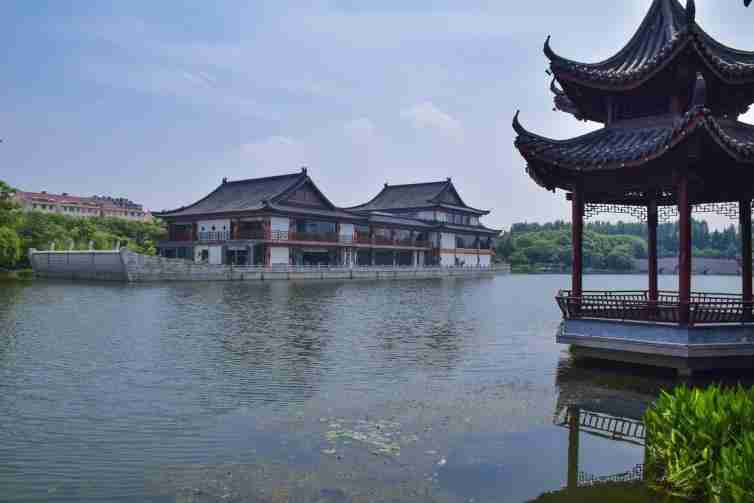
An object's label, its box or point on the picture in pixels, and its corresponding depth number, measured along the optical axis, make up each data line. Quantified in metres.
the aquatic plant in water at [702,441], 5.09
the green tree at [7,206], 45.43
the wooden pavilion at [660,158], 11.21
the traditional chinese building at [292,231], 53.22
